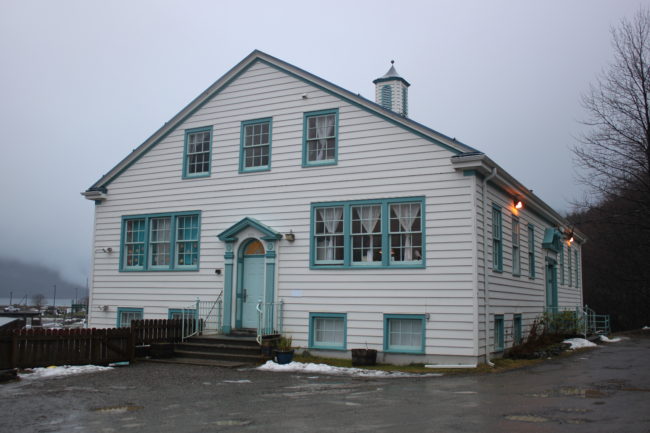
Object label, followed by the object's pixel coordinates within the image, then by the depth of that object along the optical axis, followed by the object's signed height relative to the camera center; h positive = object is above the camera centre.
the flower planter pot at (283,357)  15.52 -1.57
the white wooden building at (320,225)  15.80 +1.93
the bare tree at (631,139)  20.77 +5.34
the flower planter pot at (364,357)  15.41 -1.52
